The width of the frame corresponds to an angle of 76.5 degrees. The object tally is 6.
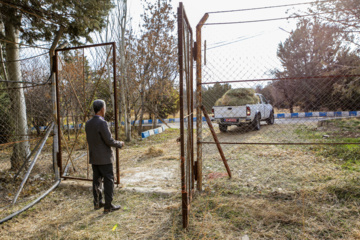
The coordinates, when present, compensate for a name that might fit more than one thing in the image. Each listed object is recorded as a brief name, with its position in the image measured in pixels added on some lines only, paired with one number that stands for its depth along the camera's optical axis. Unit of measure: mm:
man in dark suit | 3373
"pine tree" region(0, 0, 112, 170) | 5234
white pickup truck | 9711
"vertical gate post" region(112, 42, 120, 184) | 4233
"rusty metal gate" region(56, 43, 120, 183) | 6121
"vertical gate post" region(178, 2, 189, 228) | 2547
